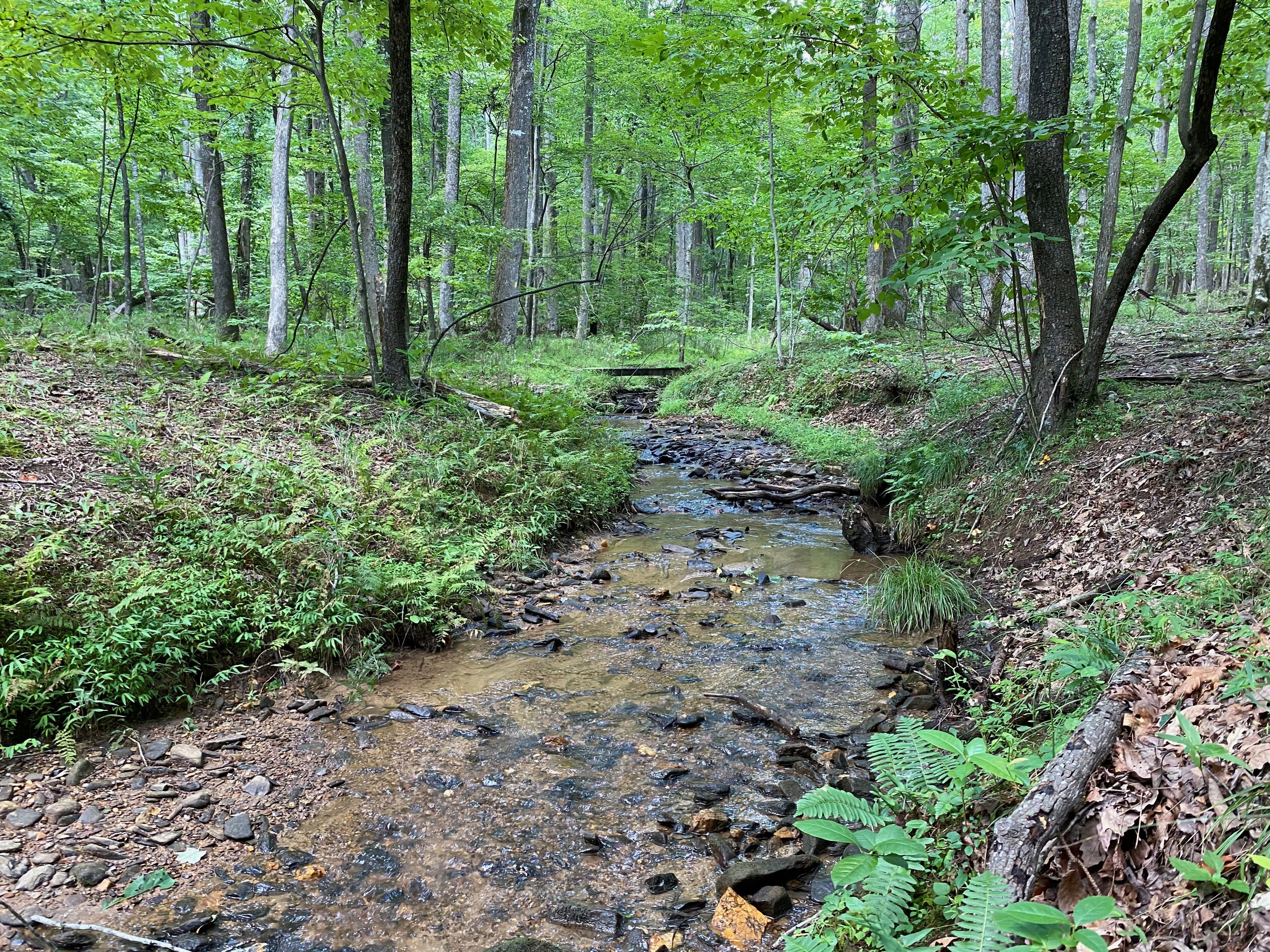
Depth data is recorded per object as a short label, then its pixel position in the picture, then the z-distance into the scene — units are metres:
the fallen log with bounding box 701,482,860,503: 9.18
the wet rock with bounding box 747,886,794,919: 2.88
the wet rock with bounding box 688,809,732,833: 3.45
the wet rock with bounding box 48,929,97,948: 2.64
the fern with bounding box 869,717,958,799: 2.92
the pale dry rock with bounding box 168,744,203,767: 3.85
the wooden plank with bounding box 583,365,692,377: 19.92
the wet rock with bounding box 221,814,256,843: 3.34
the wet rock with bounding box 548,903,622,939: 2.86
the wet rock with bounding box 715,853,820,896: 3.02
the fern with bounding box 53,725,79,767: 3.69
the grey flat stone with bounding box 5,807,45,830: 3.22
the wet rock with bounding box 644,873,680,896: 3.06
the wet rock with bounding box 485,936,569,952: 2.72
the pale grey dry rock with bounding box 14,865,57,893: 2.90
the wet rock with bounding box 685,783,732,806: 3.66
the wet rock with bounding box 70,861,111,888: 2.97
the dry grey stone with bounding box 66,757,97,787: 3.56
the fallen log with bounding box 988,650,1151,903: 2.28
